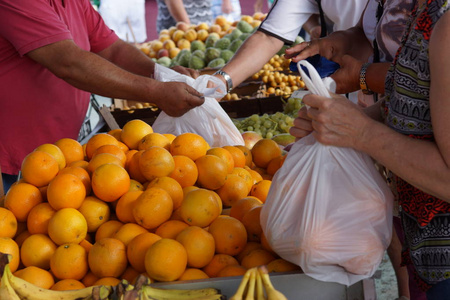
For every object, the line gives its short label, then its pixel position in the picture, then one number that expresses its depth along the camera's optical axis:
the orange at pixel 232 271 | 1.35
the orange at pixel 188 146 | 1.83
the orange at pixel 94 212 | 1.57
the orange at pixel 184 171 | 1.70
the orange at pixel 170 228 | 1.48
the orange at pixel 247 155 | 2.04
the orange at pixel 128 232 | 1.46
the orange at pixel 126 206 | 1.55
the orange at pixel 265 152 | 2.06
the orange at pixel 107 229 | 1.53
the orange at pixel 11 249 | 1.44
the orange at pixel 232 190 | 1.75
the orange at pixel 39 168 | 1.65
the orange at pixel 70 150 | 1.89
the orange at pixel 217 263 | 1.42
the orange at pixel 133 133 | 1.97
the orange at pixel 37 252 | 1.47
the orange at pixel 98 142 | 1.92
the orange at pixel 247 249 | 1.49
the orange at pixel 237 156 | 1.96
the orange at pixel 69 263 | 1.39
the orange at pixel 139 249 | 1.39
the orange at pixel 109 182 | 1.55
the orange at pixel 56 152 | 1.79
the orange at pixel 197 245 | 1.38
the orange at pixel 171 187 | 1.59
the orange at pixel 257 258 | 1.41
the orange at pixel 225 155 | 1.83
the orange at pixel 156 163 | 1.64
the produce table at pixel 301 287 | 1.29
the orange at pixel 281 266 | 1.36
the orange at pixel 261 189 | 1.77
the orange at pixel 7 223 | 1.53
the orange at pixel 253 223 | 1.53
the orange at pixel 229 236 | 1.46
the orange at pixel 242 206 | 1.62
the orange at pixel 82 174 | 1.64
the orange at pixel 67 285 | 1.35
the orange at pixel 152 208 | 1.47
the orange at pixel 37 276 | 1.36
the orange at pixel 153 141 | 1.88
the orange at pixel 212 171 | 1.72
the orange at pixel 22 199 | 1.61
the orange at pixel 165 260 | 1.30
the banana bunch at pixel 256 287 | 1.10
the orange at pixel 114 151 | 1.79
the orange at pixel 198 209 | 1.50
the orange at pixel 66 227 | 1.45
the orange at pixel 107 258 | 1.38
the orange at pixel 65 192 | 1.52
